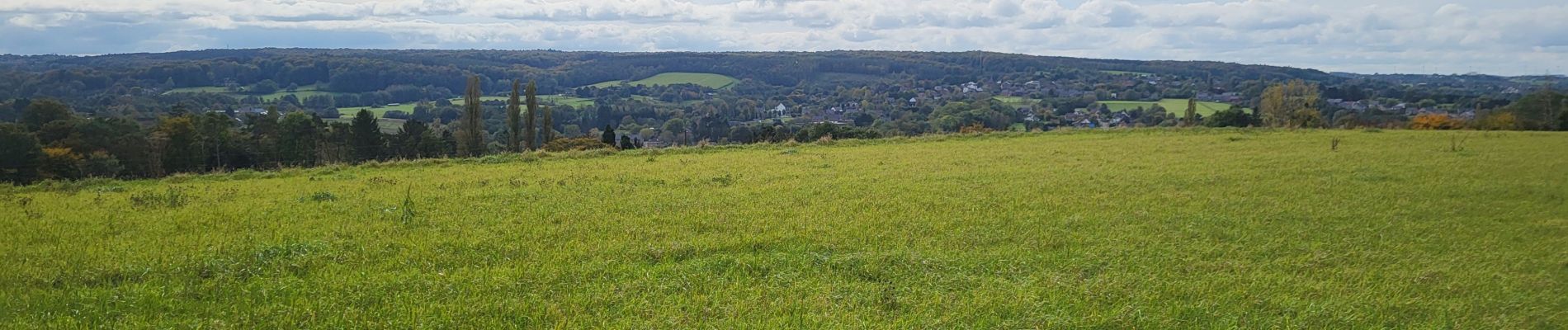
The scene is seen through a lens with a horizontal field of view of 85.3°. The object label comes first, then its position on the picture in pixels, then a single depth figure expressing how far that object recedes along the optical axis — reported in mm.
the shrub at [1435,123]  33625
